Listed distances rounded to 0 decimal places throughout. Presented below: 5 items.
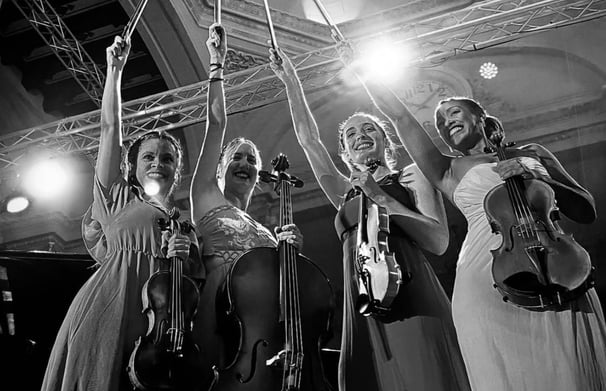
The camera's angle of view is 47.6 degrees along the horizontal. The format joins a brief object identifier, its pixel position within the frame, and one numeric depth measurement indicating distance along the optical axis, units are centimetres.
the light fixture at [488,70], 605
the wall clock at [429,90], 614
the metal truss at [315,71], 460
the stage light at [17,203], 573
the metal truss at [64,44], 537
